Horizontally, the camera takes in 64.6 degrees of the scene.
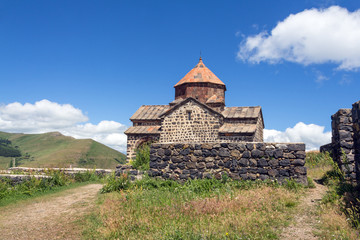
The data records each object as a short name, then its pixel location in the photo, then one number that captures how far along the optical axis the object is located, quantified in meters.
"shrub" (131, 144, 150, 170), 11.60
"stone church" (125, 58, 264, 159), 19.20
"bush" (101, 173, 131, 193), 9.28
